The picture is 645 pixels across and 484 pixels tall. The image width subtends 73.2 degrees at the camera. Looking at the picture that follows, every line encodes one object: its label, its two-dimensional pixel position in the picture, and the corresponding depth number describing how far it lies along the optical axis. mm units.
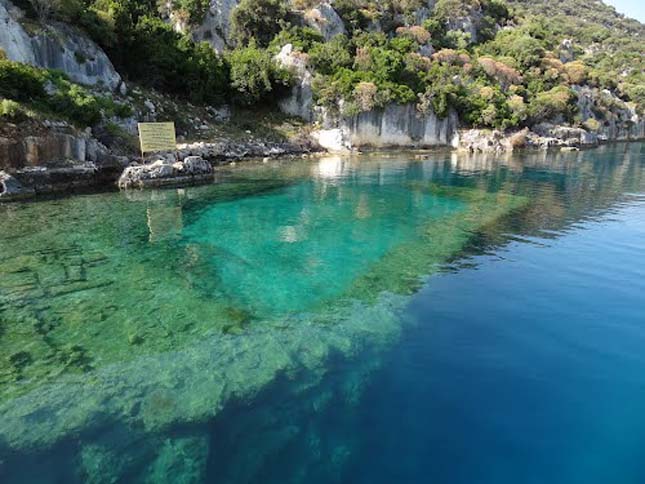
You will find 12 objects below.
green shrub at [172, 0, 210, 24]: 54406
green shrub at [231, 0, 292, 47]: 56875
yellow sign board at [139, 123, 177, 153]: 28953
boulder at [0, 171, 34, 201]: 21344
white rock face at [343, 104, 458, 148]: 51781
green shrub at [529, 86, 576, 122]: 65875
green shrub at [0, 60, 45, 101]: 23359
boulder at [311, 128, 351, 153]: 50375
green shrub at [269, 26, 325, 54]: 55062
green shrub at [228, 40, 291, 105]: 48969
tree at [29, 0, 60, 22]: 34562
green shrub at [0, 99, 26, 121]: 21953
